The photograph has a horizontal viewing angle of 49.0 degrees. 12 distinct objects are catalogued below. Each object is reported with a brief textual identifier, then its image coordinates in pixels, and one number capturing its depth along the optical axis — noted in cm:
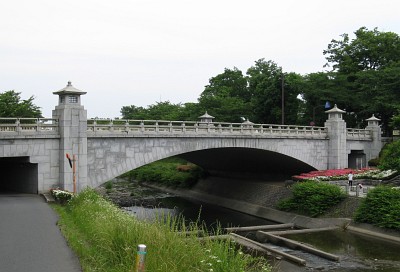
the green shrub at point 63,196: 1977
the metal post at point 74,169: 2259
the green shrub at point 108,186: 4552
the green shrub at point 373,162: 4148
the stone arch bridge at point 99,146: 2275
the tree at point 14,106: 4200
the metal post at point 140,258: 712
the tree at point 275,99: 5434
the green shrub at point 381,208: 2373
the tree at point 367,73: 4594
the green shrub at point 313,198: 2852
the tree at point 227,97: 5472
